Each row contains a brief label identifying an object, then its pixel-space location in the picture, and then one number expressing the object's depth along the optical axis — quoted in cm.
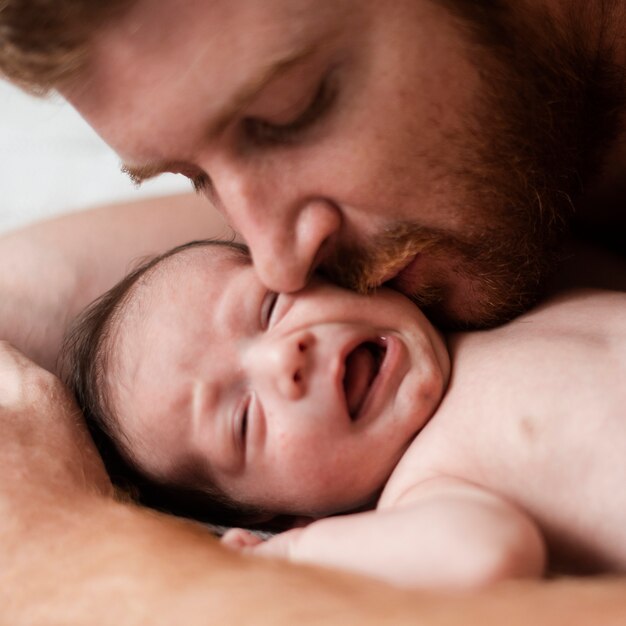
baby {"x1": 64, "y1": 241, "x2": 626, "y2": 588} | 47
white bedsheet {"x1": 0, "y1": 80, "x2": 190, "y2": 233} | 73
